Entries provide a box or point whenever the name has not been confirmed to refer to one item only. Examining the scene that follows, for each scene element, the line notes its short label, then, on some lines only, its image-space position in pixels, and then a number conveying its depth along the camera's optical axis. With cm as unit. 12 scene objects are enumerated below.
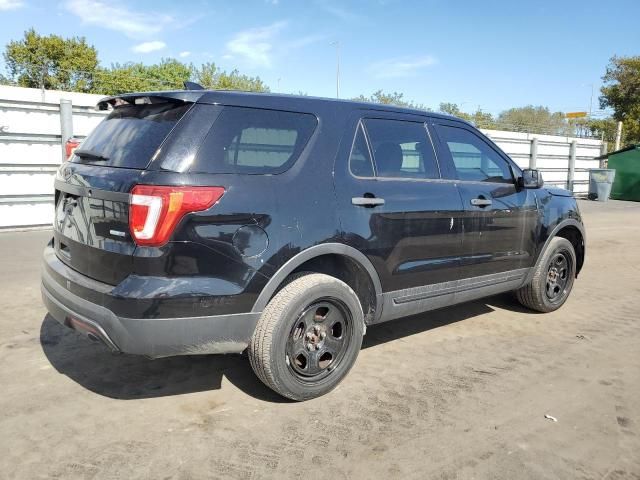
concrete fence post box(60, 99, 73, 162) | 946
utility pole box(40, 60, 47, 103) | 2061
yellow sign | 4862
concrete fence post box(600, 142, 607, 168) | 2234
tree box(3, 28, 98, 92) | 4175
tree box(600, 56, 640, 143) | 3425
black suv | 276
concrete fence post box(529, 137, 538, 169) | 1810
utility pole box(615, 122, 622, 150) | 2717
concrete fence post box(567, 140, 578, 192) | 2006
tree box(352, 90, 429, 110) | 4031
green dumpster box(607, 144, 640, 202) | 2036
